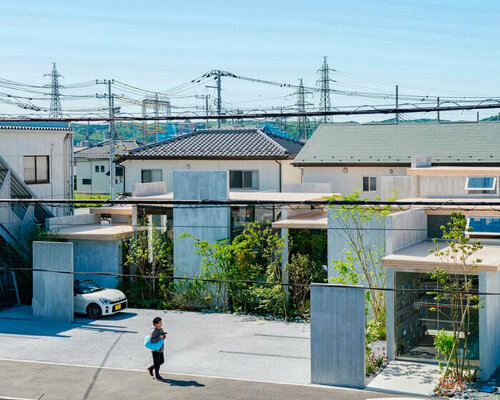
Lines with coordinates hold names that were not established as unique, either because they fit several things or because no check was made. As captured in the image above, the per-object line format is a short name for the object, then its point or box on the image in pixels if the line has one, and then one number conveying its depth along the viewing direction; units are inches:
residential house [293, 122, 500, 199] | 1403.8
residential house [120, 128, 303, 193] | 1462.8
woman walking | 695.7
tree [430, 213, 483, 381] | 689.6
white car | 971.3
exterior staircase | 1071.0
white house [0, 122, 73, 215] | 1194.1
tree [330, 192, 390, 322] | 864.3
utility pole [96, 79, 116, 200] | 1739.9
